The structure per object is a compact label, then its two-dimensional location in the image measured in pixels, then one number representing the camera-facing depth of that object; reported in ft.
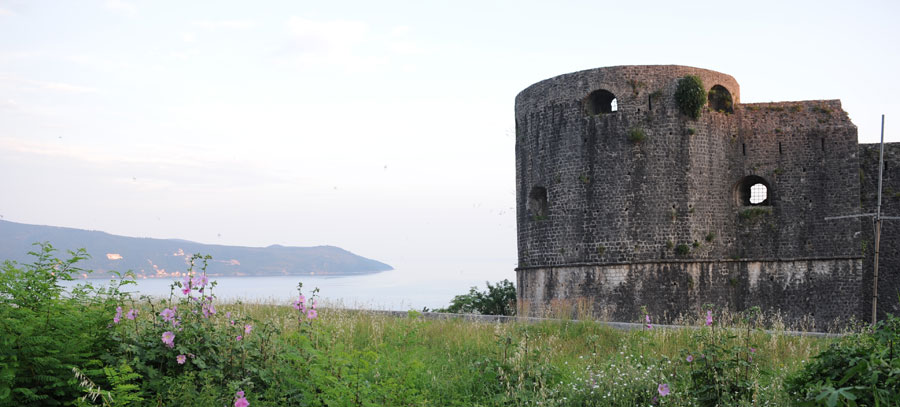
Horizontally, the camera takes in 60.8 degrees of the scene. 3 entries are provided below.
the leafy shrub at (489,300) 90.48
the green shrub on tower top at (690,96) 72.23
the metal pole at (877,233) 64.80
